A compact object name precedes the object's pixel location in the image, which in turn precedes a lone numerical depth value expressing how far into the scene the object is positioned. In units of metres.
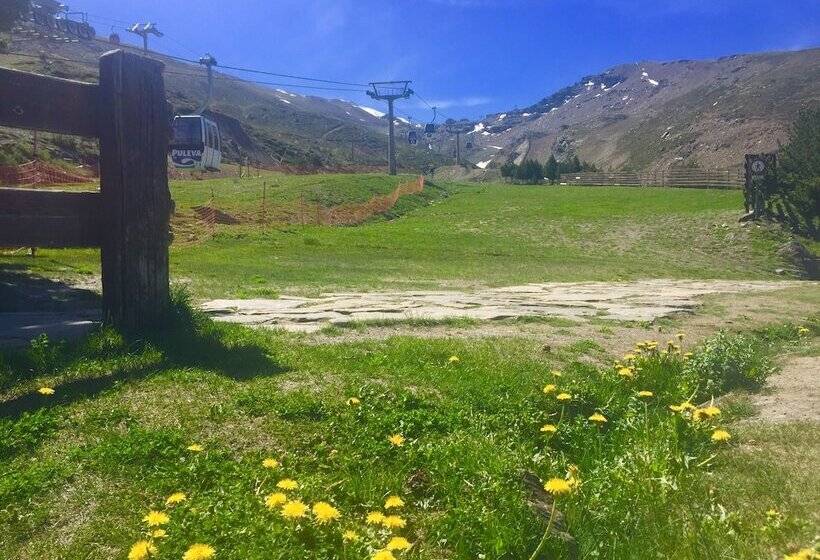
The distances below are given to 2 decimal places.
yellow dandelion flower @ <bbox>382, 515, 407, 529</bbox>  2.48
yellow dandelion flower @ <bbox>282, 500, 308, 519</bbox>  2.45
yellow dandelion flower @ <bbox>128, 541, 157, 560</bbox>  2.22
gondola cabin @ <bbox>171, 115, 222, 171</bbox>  36.97
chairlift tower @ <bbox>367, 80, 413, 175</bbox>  66.54
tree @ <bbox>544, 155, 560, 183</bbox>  79.25
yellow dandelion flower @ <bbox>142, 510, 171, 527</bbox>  2.43
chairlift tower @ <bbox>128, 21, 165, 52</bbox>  63.19
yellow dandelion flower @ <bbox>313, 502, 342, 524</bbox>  2.49
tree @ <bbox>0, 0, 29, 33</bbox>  12.27
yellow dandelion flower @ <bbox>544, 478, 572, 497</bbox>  2.68
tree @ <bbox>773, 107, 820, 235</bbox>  29.73
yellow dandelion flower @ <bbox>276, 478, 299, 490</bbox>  2.66
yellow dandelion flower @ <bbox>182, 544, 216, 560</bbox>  2.20
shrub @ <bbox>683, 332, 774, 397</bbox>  5.12
